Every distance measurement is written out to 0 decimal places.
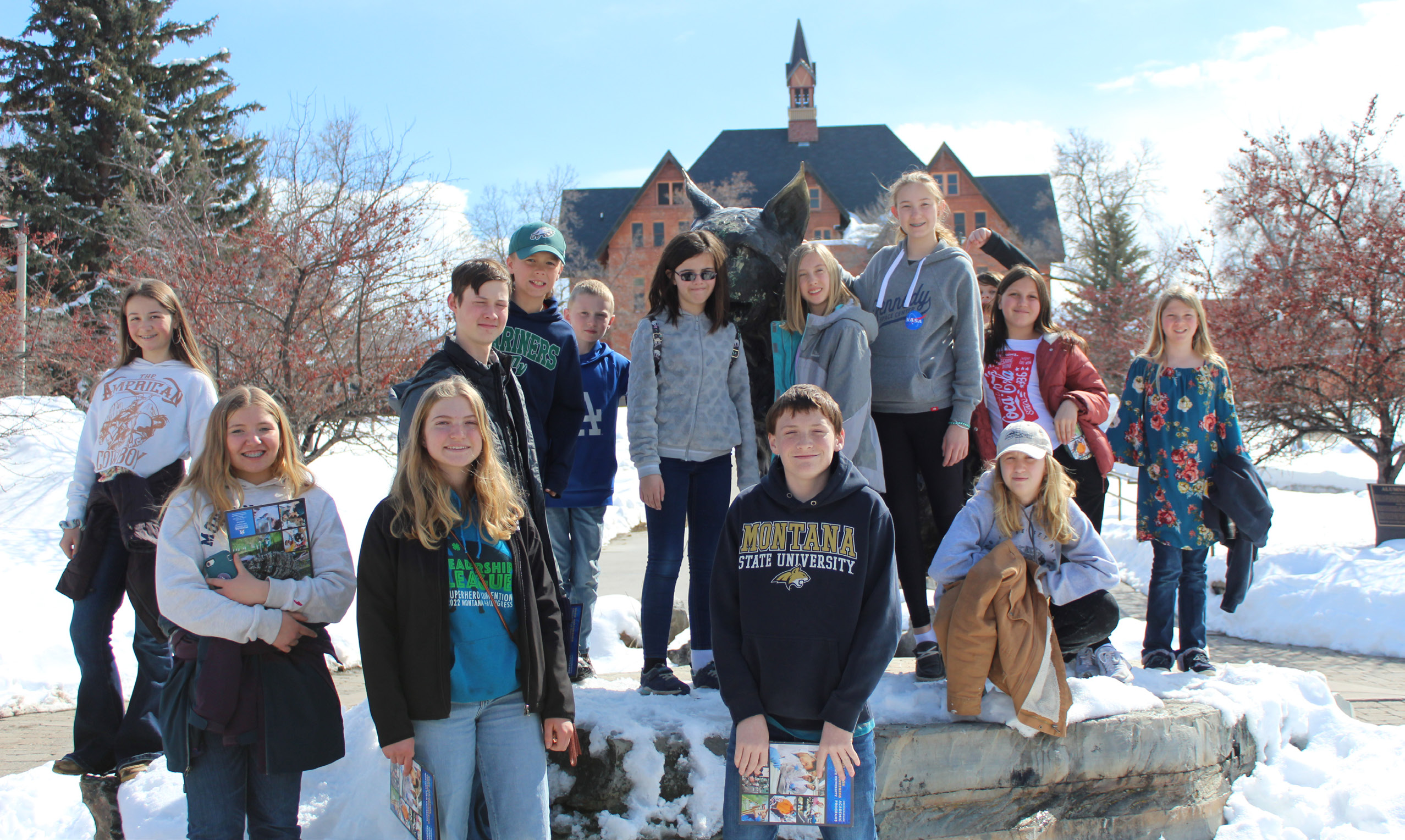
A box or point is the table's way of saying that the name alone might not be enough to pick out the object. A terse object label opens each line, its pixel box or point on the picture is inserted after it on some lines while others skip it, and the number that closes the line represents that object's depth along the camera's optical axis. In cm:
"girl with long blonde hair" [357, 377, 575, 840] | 220
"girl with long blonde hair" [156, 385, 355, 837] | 230
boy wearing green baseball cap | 321
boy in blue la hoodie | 366
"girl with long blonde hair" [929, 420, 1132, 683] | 302
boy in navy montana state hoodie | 224
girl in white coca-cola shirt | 368
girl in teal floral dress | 396
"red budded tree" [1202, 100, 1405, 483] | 887
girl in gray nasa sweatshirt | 330
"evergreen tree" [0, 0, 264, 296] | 1596
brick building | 3488
